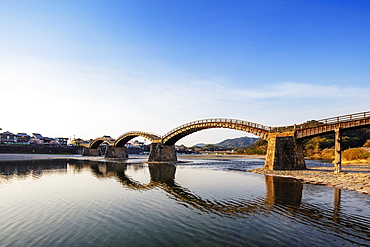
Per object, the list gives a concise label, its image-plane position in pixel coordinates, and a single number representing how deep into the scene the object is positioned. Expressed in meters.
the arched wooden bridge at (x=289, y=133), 31.73
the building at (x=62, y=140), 156.40
